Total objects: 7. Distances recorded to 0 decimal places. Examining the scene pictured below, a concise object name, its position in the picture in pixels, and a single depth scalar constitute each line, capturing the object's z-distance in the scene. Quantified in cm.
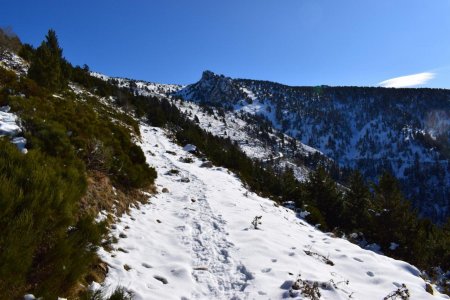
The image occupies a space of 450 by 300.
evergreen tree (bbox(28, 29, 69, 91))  2097
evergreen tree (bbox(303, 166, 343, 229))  2770
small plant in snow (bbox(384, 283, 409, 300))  669
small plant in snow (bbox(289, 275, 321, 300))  621
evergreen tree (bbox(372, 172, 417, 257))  1948
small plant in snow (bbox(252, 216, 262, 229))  1104
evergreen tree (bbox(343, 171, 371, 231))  2783
